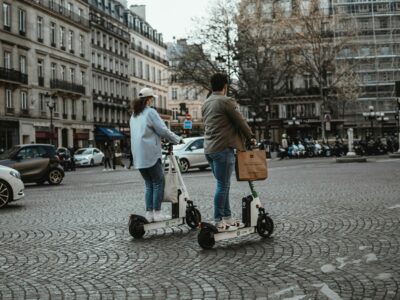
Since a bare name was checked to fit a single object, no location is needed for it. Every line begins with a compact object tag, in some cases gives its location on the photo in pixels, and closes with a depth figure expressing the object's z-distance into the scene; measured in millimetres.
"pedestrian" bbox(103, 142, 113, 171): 33562
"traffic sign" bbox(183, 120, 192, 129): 30916
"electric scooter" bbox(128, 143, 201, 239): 7293
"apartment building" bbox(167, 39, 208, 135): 96312
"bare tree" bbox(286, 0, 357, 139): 53719
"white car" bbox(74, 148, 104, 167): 44000
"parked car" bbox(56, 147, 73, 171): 35575
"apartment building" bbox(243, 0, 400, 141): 71750
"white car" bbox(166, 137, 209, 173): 25938
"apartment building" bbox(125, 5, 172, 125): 78250
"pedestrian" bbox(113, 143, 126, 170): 33994
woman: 7355
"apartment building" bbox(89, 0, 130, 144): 64625
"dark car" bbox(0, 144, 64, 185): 20266
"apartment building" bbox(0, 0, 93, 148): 46031
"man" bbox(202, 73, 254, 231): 6590
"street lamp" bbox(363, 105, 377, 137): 67519
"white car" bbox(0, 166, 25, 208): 12094
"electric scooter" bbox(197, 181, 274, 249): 6359
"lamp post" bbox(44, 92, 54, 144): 39156
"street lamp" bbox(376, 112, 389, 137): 66031
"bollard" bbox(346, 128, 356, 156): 31641
